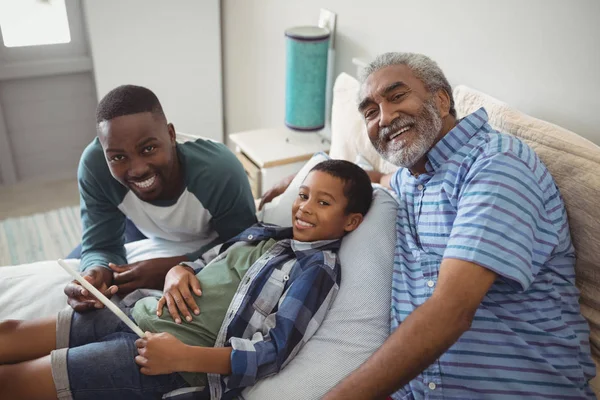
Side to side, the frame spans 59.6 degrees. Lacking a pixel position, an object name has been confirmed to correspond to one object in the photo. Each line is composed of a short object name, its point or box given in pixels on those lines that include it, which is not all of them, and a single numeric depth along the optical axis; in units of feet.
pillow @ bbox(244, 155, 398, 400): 3.76
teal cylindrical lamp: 7.16
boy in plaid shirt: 3.78
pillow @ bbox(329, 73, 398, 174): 5.81
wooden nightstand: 7.59
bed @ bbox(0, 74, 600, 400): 3.76
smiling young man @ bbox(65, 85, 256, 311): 4.56
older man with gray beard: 3.33
